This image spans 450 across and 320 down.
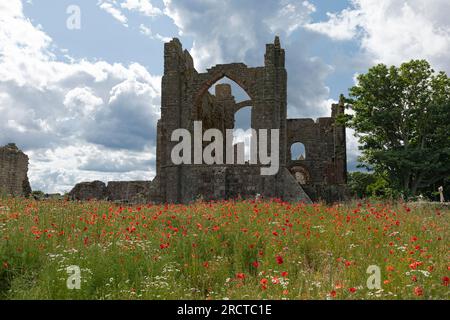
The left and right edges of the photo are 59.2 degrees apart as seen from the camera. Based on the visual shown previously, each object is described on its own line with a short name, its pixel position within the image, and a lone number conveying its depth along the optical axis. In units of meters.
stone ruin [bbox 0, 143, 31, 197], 23.42
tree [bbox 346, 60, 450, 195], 21.28
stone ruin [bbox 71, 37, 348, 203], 20.39
